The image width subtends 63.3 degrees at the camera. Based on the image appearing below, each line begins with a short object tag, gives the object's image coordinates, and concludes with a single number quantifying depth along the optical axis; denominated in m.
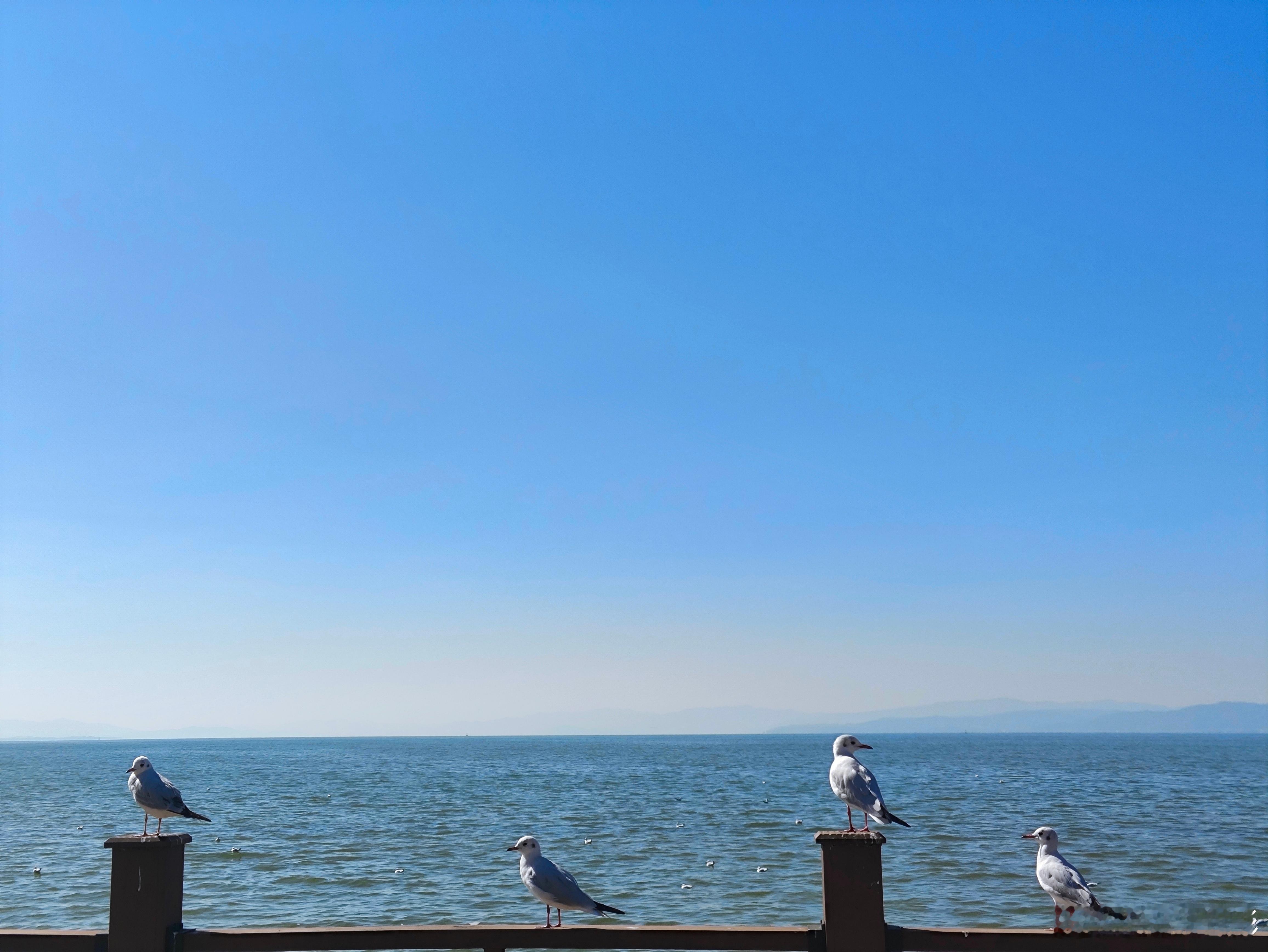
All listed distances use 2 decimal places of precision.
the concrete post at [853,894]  4.87
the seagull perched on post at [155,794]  8.05
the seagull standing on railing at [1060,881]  6.62
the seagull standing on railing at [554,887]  6.70
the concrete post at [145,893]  4.98
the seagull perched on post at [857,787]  7.45
